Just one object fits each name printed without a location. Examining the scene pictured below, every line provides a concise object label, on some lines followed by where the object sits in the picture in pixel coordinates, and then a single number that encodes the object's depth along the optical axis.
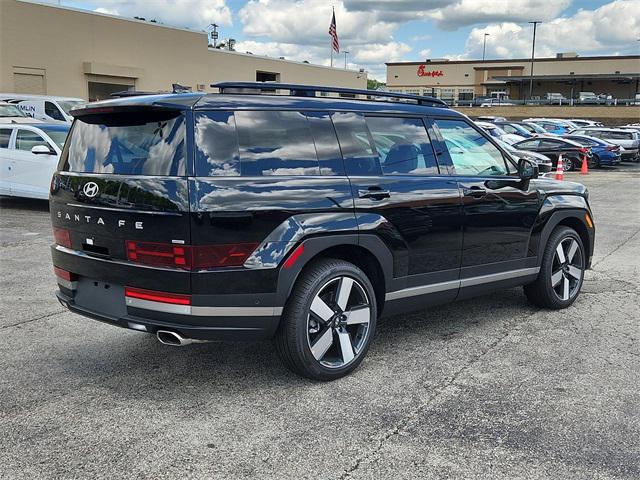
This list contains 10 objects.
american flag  43.66
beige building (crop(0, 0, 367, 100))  29.61
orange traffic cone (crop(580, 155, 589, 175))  24.32
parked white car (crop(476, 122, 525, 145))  26.24
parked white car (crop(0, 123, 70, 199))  12.15
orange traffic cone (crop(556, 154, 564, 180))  18.61
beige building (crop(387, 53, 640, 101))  74.62
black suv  3.90
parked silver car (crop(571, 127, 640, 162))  29.16
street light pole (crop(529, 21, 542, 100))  71.57
